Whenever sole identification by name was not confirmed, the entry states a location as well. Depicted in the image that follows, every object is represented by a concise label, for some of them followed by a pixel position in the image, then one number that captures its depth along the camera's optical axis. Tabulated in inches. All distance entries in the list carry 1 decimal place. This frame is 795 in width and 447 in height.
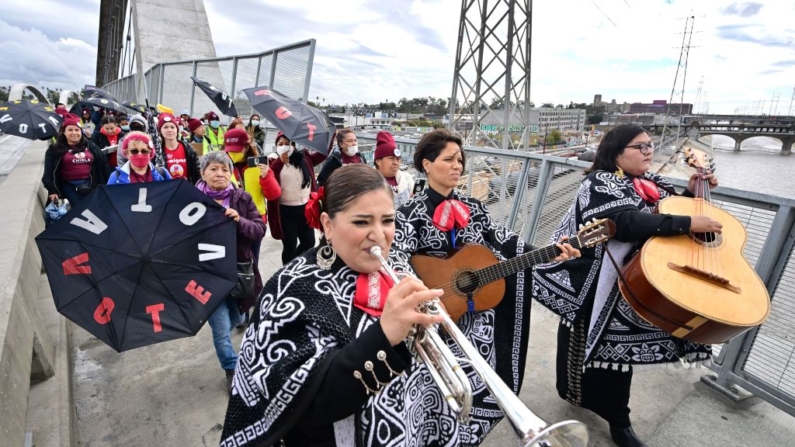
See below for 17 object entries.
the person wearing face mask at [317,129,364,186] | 166.9
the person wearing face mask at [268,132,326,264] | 158.4
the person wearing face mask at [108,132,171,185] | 129.3
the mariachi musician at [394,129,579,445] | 89.7
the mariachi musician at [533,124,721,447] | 87.4
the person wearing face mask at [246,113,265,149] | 290.8
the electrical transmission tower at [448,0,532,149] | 616.1
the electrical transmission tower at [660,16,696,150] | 799.3
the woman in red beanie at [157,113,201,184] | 184.9
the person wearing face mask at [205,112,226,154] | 307.8
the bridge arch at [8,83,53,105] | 839.7
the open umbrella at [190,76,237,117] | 278.8
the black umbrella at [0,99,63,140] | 242.7
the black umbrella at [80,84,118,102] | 497.9
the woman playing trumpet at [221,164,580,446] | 41.3
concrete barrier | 65.1
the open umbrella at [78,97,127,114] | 347.3
